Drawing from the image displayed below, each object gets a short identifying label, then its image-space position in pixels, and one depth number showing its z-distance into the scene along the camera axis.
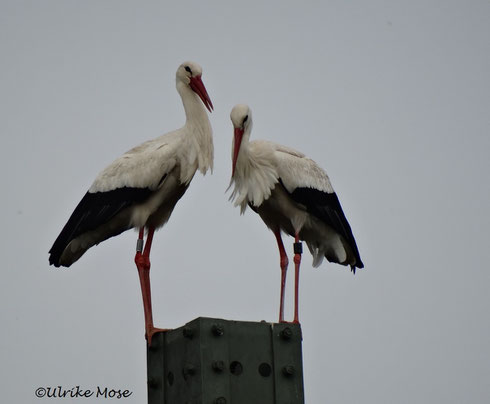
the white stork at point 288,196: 18.75
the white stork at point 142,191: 18.09
